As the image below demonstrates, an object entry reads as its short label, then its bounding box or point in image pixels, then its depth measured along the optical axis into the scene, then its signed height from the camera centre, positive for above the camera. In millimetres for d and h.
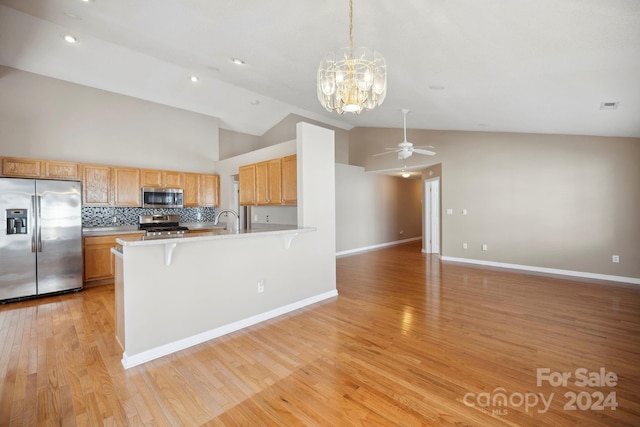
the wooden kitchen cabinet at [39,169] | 4242 +729
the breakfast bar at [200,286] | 2348 -775
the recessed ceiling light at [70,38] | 3984 +2597
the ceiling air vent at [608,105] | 3241 +1255
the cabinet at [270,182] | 3998 +468
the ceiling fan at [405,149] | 5324 +1223
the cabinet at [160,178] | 5535 +706
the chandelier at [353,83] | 2234 +1074
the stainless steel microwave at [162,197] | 5533 +302
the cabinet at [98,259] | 4625 -818
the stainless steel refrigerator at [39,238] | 3875 -378
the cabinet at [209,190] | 6312 +504
